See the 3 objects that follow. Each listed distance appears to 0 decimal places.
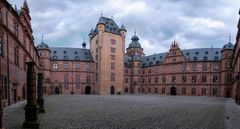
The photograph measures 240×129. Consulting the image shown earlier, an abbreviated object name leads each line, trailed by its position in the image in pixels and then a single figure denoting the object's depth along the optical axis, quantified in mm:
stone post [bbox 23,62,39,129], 10367
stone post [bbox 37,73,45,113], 16020
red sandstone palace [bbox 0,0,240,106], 54375
